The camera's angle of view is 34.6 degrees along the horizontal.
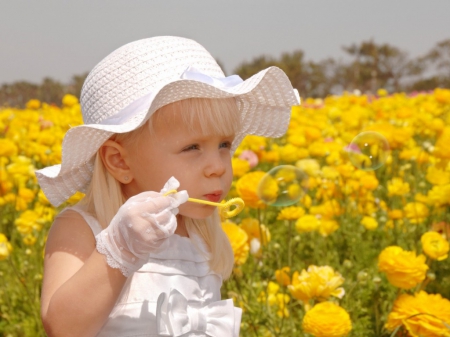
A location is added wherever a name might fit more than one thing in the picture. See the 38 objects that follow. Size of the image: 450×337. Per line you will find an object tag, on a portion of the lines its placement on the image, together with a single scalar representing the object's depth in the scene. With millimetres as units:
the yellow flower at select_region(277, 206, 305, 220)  2031
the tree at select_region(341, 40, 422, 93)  20595
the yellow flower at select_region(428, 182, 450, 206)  2184
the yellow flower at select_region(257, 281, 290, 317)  1987
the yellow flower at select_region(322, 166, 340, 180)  2664
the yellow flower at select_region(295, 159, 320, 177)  2701
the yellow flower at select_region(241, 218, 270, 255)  2014
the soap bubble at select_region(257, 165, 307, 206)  1794
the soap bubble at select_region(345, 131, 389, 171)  2098
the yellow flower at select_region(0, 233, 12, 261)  1945
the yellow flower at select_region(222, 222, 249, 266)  1829
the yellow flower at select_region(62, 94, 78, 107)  4832
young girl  1203
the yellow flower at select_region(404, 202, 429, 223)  2318
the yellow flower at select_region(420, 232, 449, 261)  1785
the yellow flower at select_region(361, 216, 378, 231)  2357
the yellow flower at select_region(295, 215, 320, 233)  2133
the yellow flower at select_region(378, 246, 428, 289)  1639
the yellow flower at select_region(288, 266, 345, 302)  1660
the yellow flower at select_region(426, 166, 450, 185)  2305
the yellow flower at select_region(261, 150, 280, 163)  2996
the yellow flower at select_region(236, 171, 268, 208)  1884
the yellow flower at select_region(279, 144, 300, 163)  3189
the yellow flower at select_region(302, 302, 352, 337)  1526
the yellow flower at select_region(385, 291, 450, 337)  1569
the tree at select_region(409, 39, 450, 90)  17831
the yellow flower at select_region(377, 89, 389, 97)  7148
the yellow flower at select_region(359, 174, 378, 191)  2531
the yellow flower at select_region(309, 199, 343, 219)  2469
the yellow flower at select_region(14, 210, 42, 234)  2365
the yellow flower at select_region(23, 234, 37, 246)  2354
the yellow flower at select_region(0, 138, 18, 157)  3020
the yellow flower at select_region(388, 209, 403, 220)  2391
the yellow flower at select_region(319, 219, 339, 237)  2279
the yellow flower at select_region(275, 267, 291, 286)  1873
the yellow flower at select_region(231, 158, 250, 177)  2432
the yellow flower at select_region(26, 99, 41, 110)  5293
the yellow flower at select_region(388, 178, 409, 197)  2604
